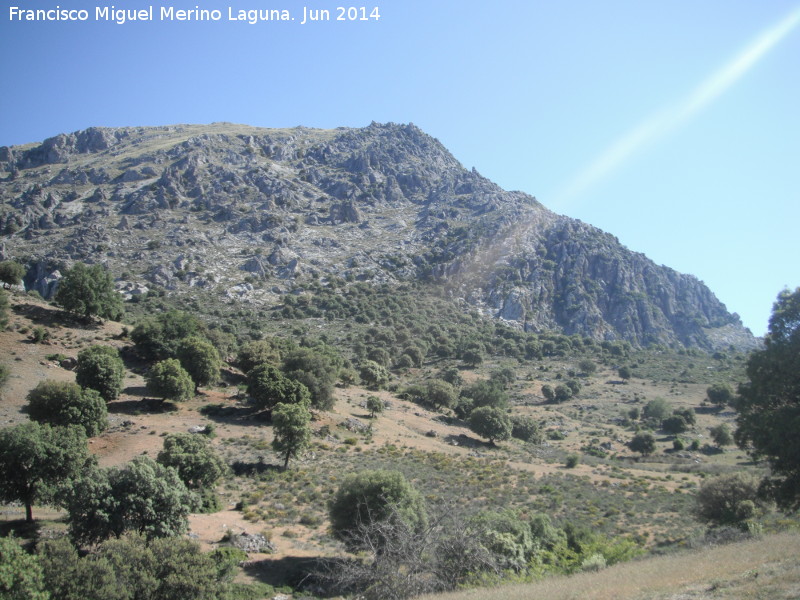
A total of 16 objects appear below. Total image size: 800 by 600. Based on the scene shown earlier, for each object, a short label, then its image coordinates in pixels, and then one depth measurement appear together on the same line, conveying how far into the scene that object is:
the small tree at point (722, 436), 56.69
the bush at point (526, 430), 59.22
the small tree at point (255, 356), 51.31
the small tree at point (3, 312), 41.94
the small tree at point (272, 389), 42.19
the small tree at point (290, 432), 33.94
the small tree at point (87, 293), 48.91
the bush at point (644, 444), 56.31
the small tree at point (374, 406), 51.71
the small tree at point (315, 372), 45.94
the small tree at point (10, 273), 53.09
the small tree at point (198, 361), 44.44
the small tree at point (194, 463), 25.98
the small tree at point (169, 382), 38.84
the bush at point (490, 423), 53.03
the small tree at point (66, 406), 29.88
